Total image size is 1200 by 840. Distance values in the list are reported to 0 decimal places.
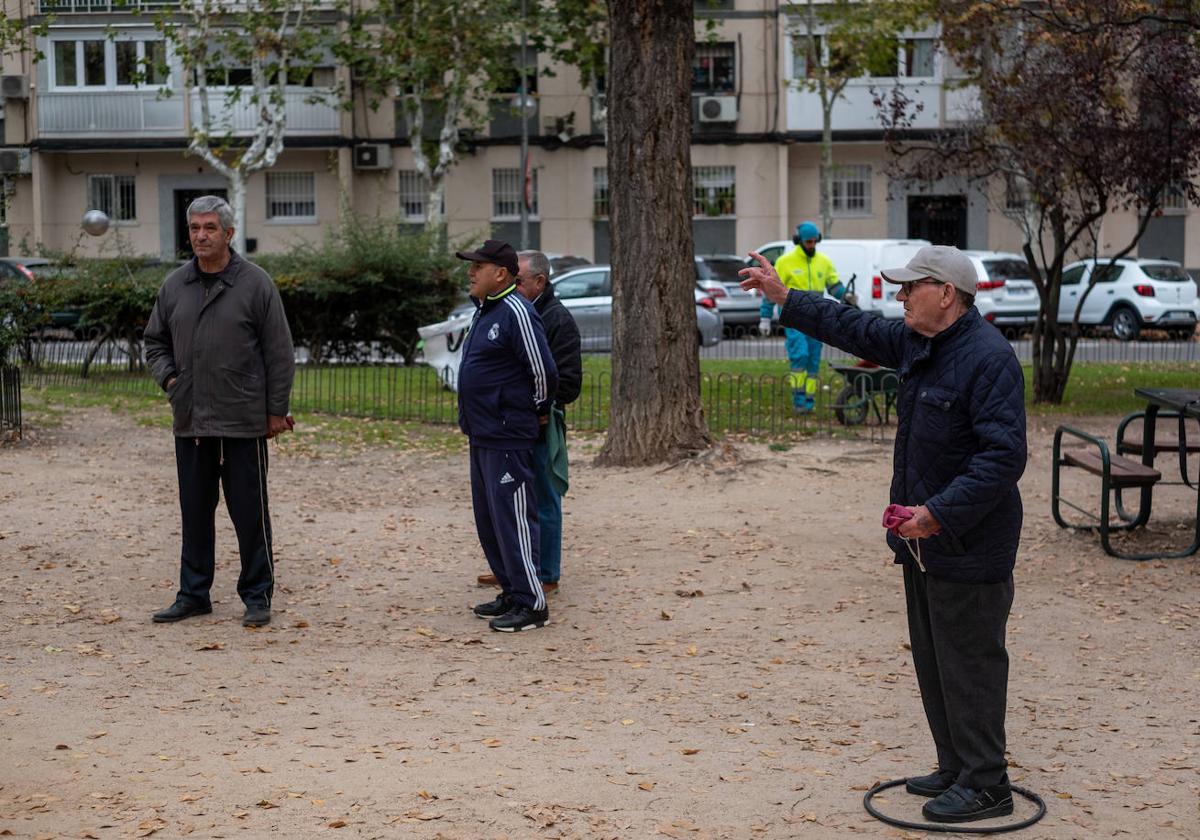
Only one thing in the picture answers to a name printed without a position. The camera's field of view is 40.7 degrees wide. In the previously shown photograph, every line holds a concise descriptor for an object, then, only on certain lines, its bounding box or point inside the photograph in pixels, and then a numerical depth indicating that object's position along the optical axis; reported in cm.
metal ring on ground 518
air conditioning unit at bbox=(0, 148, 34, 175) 4247
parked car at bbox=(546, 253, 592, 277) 3269
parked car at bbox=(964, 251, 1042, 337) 3139
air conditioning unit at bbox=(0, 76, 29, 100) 4350
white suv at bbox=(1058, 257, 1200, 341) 3116
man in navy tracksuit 780
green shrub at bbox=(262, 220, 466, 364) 2180
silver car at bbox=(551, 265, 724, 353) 2609
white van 3062
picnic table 966
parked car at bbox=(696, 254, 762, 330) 3133
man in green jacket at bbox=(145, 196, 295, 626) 789
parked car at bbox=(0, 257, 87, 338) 2075
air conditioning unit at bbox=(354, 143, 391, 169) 4331
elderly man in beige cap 502
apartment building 4281
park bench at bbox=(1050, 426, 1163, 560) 965
